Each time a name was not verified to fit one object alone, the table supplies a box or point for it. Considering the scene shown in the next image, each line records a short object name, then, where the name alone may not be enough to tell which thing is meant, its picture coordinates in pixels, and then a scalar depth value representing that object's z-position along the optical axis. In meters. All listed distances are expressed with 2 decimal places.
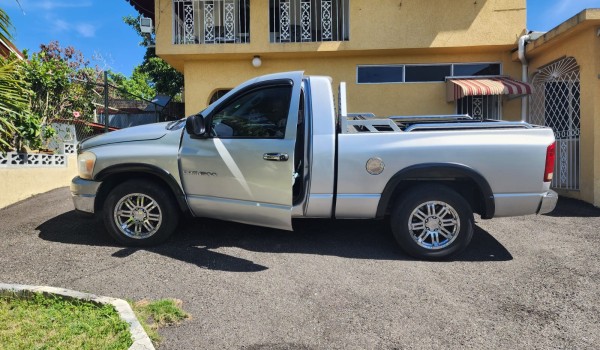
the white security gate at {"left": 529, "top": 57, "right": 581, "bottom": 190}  8.33
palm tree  3.56
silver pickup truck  4.45
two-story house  9.84
